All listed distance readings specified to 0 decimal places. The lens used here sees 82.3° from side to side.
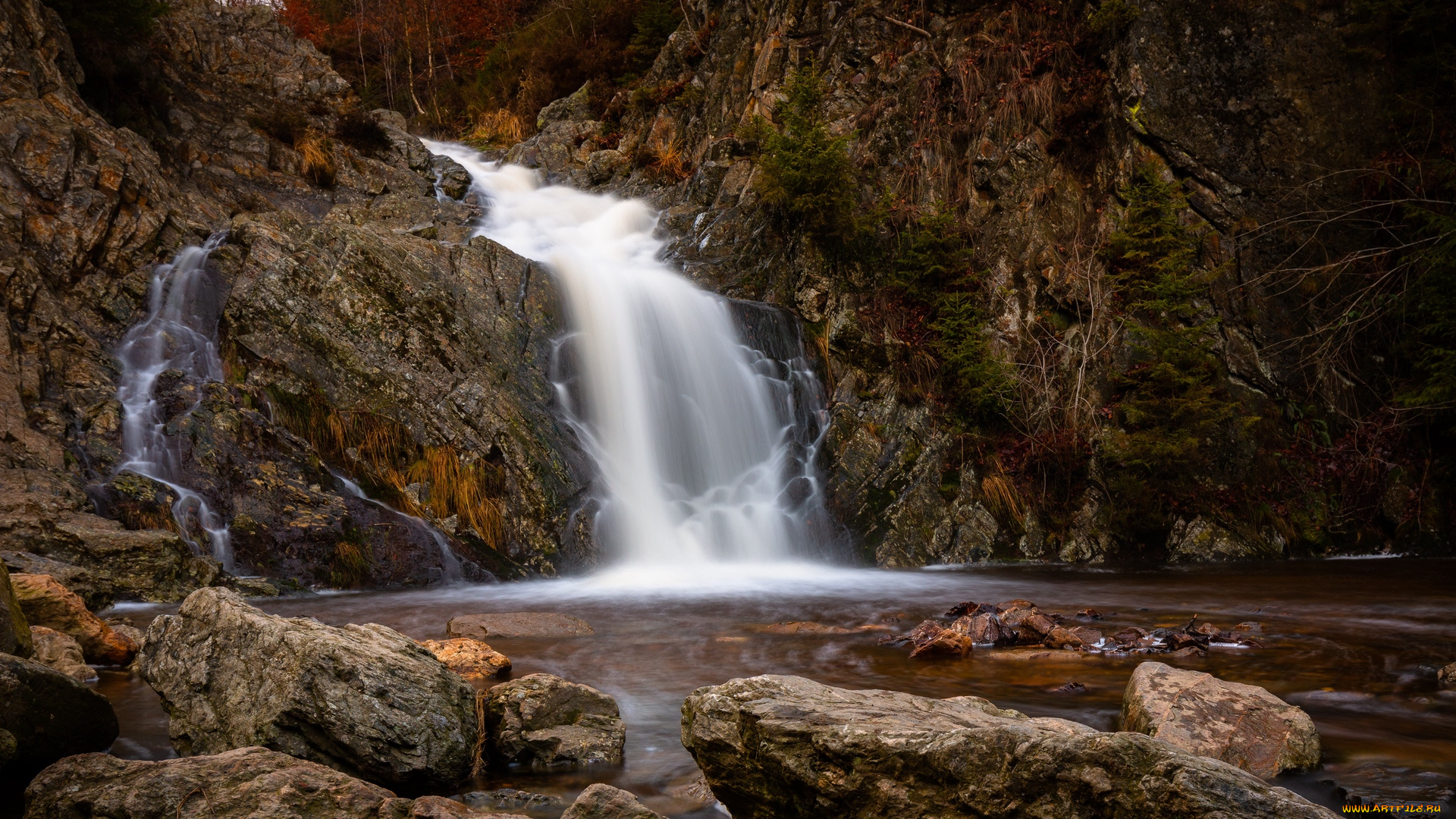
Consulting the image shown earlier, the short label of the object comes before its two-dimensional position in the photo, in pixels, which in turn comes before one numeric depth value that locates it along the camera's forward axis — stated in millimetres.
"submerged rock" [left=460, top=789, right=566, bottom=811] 3297
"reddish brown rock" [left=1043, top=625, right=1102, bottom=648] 5859
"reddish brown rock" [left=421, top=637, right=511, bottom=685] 5129
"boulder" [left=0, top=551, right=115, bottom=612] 6379
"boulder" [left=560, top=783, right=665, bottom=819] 2799
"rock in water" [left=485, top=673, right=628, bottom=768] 3783
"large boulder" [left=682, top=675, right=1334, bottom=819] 2400
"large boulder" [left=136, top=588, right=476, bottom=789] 3326
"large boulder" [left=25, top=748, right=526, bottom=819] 2730
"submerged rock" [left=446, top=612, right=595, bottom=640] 6457
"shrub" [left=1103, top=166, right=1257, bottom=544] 10352
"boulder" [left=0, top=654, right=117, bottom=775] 3178
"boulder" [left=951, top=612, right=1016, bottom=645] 6109
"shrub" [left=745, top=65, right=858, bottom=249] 12469
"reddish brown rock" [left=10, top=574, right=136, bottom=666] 5051
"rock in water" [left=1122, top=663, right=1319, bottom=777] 3480
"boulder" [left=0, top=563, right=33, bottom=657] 3943
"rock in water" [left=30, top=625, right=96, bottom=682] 4527
